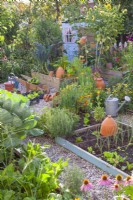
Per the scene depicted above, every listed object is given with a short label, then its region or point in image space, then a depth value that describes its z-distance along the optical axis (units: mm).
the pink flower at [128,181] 1829
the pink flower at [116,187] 1908
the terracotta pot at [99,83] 5480
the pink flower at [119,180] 1962
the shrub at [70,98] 4516
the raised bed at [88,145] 3088
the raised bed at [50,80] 6211
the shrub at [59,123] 3799
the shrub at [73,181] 2492
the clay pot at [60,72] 6352
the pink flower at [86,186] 2074
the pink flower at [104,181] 2033
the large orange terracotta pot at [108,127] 3658
